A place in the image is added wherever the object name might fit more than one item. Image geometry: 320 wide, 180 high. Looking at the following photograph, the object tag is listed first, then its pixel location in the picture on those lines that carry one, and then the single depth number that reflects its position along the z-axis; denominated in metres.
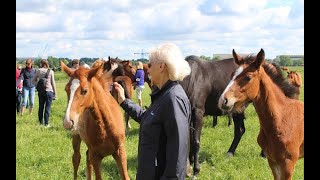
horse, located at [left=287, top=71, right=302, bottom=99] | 12.77
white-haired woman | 3.25
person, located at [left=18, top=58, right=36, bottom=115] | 14.50
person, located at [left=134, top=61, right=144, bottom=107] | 15.64
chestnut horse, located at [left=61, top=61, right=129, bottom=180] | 5.34
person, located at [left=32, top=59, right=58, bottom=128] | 12.62
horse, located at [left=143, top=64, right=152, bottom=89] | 17.31
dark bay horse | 7.90
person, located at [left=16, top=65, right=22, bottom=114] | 16.00
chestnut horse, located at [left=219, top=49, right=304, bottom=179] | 5.30
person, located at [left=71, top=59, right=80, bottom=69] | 10.60
